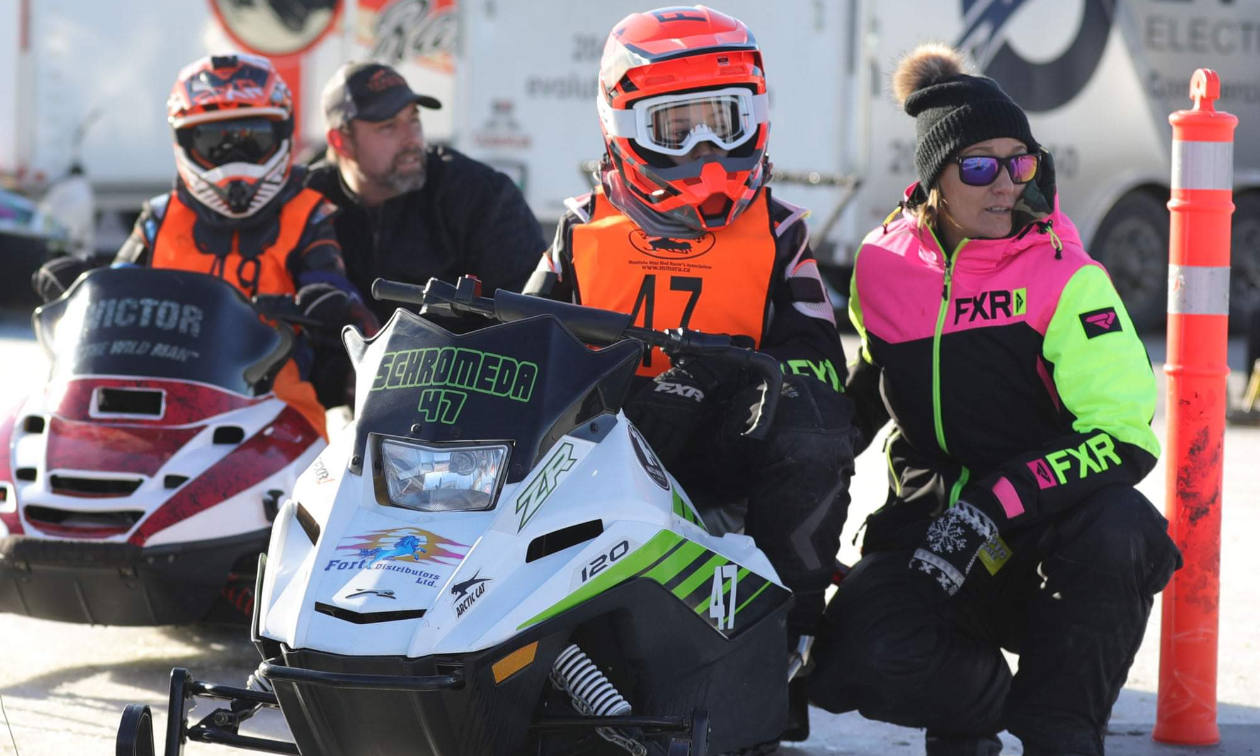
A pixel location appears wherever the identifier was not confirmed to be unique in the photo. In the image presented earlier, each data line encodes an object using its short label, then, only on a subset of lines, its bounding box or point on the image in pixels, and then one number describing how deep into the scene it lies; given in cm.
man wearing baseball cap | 1209
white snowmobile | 591
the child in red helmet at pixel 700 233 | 798
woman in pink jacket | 754
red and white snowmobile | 912
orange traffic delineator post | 857
